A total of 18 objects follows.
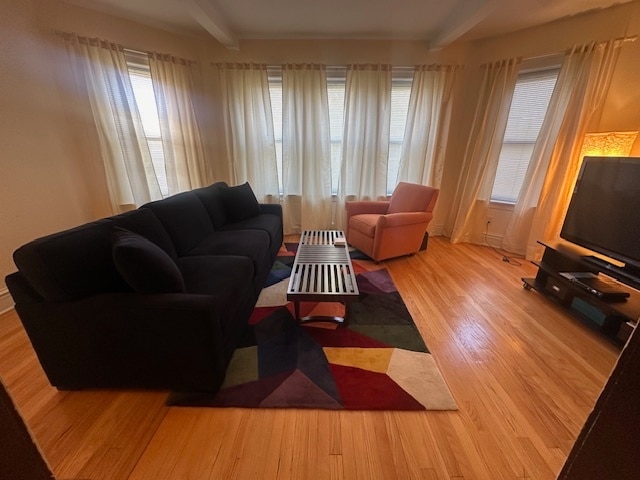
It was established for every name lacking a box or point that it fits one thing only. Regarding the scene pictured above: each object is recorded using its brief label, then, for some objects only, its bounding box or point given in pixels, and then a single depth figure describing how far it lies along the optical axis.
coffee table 1.78
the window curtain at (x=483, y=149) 3.17
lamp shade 2.26
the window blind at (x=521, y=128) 3.01
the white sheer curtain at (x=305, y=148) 3.47
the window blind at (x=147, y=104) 3.03
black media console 1.79
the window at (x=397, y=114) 3.52
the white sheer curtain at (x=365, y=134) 3.45
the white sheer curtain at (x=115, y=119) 2.67
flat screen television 1.87
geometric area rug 1.41
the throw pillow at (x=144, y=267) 1.27
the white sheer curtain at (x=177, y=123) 3.17
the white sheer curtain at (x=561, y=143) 2.59
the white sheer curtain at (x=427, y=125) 3.43
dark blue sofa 1.26
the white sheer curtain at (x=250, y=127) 3.48
